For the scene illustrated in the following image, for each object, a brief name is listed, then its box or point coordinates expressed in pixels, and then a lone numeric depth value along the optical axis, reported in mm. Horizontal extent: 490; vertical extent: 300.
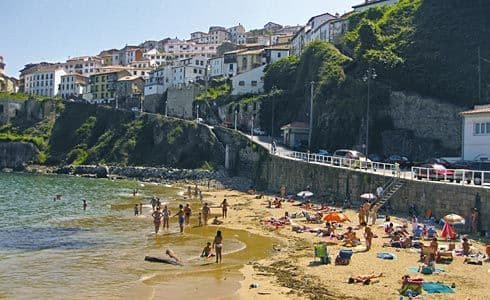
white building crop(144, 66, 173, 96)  118000
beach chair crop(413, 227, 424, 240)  28042
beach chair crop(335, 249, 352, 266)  23297
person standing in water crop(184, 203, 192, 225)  36625
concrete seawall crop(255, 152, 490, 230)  29984
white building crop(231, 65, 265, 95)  99062
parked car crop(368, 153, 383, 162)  52806
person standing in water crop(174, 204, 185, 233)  34312
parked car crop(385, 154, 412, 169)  48122
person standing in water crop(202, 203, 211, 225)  37191
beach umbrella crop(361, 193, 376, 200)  36781
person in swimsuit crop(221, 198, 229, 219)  40500
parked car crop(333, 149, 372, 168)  44469
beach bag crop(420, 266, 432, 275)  21078
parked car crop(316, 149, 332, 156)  59806
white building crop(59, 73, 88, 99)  158500
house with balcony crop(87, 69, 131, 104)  140125
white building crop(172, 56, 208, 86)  120938
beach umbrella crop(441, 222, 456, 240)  26969
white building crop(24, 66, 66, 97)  163000
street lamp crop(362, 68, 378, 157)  58334
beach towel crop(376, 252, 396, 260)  24080
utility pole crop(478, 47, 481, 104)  56178
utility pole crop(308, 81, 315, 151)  64250
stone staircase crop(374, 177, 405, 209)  36478
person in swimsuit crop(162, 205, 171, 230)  35406
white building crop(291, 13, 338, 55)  109388
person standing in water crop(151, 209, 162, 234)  33781
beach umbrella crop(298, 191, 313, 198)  45291
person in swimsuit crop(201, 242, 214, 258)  25969
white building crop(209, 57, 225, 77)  118938
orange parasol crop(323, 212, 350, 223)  32316
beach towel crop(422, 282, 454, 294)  18438
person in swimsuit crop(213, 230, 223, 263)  24869
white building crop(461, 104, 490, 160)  40359
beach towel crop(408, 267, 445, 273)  21344
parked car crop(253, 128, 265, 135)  81744
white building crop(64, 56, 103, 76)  181750
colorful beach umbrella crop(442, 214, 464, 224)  27578
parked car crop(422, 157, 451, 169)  41406
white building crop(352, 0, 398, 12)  93462
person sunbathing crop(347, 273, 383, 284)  20023
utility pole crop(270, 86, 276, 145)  75062
